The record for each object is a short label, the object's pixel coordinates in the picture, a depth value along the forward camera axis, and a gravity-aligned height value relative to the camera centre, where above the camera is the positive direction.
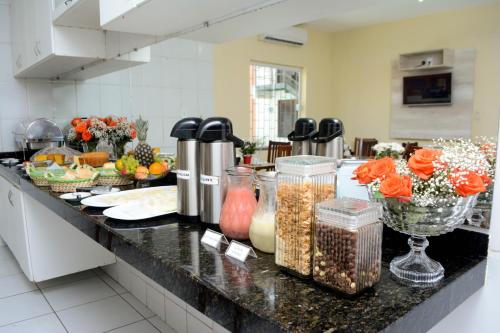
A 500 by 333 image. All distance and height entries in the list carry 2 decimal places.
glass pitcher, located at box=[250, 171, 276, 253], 0.83 -0.21
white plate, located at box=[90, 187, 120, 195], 1.51 -0.27
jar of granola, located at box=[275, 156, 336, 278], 0.70 -0.15
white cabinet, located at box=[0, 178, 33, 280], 2.22 -0.64
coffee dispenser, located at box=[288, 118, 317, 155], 1.33 -0.04
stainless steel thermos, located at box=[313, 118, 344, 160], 1.29 -0.05
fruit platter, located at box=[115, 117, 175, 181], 1.67 -0.19
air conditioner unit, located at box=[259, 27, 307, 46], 1.75 +0.44
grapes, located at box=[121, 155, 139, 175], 1.71 -0.19
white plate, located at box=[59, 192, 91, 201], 1.43 -0.28
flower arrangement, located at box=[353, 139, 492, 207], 0.68 -0.10
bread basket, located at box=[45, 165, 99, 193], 1.60 -0.24
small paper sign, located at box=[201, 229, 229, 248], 0.91 -0.28
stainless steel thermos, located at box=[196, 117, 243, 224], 1.04 -0.10
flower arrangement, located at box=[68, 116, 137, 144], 2.33 -0.04
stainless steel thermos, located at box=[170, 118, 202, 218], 1.12 -0.13
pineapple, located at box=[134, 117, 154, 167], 1.84 -0.15
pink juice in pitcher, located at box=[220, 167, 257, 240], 0.93 -0.20
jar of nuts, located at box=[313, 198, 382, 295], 0.61 -0.20
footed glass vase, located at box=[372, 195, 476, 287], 0.71 -0.19
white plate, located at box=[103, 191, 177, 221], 1.12 -0.27
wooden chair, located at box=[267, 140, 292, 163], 1.55 -0.11
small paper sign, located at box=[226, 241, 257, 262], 0.81 -0.28
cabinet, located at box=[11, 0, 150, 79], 2.11 +0.49
